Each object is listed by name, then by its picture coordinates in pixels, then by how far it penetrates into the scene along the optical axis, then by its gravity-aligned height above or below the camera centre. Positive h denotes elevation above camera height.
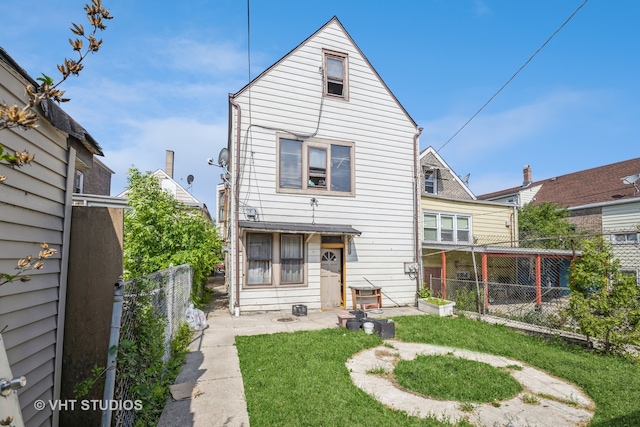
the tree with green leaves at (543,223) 17.99 +1.13
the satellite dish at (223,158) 11.00 +2.94
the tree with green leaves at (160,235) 8.38 +0.17
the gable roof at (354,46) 10.02 +6.23
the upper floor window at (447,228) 15.15 +0.69
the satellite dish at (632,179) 18.31 +3.73
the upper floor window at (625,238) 17.23 +0.24
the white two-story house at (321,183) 9.76 +1.95
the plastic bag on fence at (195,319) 7.84 -2.00
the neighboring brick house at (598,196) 17.88 +3.21
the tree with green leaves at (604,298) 6.04 -1.13
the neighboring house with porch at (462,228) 14.92 +0.68
